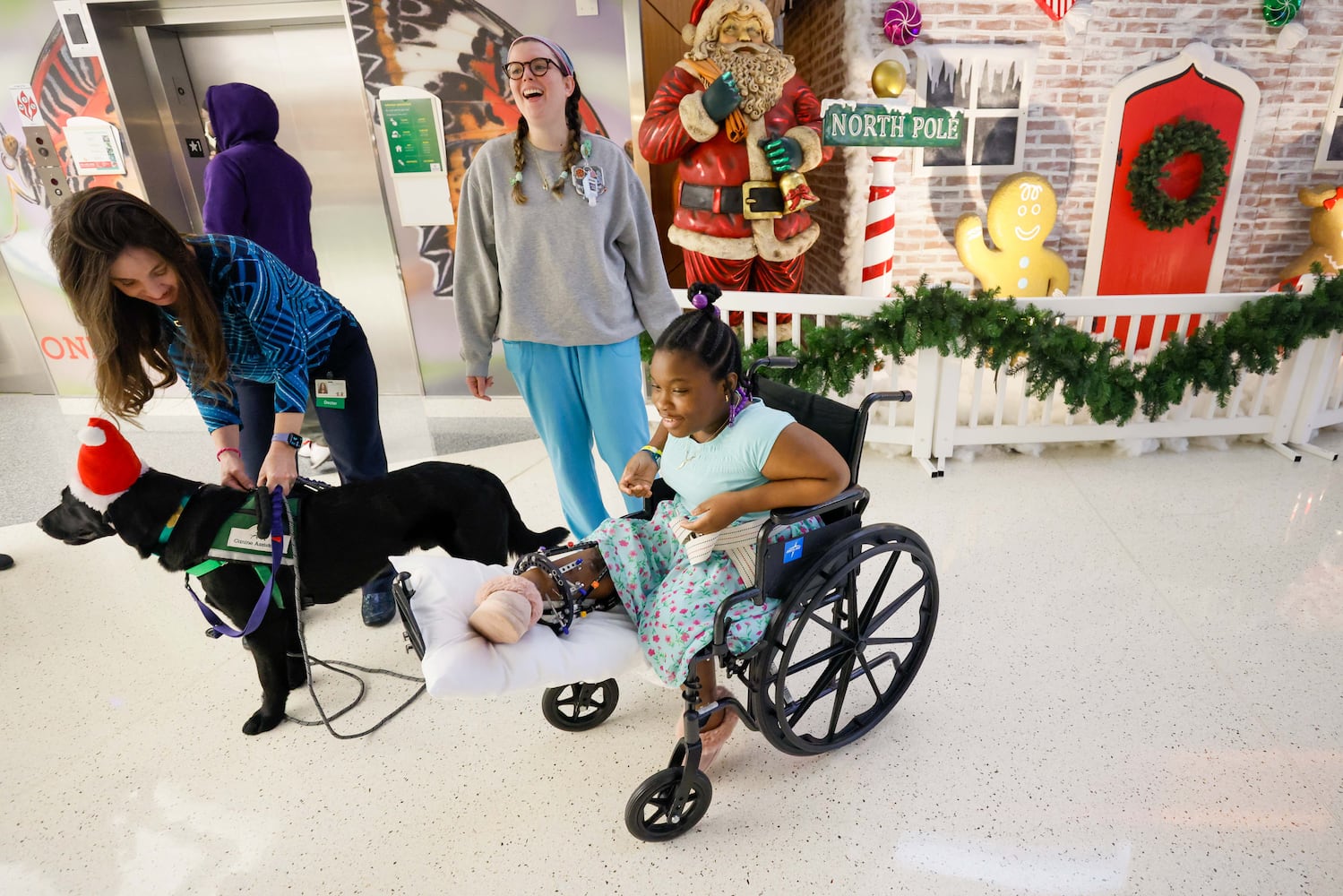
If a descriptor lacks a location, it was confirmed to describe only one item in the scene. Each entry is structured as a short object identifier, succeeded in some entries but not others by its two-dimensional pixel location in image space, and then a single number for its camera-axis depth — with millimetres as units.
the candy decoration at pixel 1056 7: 3555
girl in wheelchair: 1344
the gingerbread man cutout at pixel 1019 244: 3439
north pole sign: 2619
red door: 3828
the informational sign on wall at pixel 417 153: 3520
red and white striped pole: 3113
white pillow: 1205
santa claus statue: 2852
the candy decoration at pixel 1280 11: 3658
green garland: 2723
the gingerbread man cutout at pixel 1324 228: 3834
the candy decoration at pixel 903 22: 3463
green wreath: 3803
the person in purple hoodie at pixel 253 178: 2402
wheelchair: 1360
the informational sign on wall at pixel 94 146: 3693
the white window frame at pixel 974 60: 3646
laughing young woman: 1812
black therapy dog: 1527
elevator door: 3678
